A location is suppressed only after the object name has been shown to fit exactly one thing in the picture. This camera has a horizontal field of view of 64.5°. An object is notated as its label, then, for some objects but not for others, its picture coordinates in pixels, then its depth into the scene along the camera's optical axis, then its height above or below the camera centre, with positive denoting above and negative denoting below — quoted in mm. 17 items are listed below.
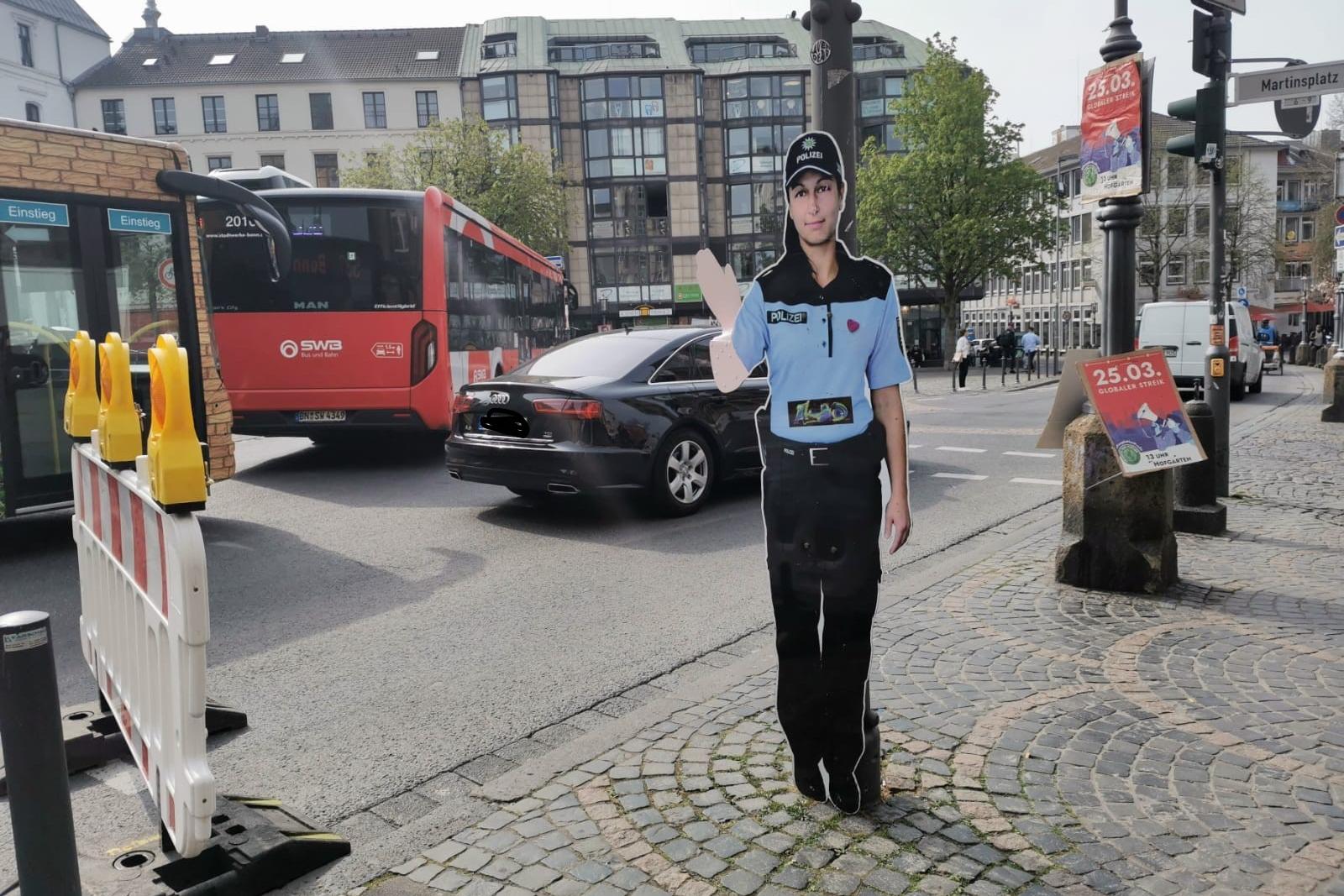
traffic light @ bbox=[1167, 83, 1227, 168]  8164 +1372
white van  21484 -791
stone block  5914 -1219
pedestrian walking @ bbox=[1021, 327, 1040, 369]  35719 -1291
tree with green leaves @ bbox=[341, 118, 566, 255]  44406 +6657
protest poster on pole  6289 +1034
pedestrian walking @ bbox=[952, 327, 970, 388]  29297 -1261
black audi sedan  8227 -779
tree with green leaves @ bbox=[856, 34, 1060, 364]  44031 +4929
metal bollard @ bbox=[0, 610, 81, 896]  2504 -947
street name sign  7738 +1574
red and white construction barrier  2688 -825
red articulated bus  11812 +257
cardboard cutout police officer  3338 -433
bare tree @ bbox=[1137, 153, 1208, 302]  56938 +4500
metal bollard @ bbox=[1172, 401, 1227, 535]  7418 -1357
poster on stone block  5883 -612
